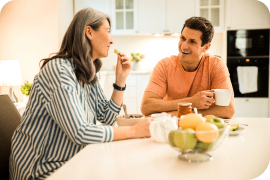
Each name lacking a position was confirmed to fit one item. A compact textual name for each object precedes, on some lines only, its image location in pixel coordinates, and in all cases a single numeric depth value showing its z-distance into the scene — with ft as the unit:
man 5.49
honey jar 3.45
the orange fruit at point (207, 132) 2.22
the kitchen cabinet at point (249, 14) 12.75
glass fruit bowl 2.24
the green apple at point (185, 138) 2.24
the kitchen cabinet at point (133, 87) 13.21
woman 3.01
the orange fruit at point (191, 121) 2.36
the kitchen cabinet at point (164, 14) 13.25
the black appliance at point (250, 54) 12.59
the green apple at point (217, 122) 2.42
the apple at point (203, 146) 2.28
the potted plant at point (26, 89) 8.91
